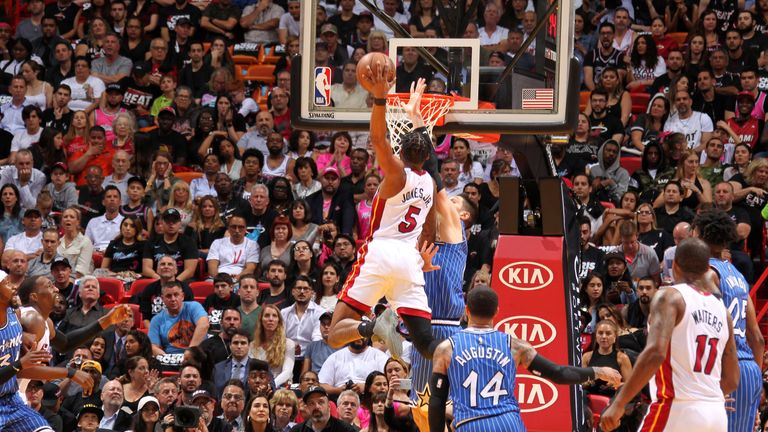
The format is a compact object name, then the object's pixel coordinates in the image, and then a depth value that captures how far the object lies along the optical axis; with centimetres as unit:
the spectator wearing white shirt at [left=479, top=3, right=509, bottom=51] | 1559
